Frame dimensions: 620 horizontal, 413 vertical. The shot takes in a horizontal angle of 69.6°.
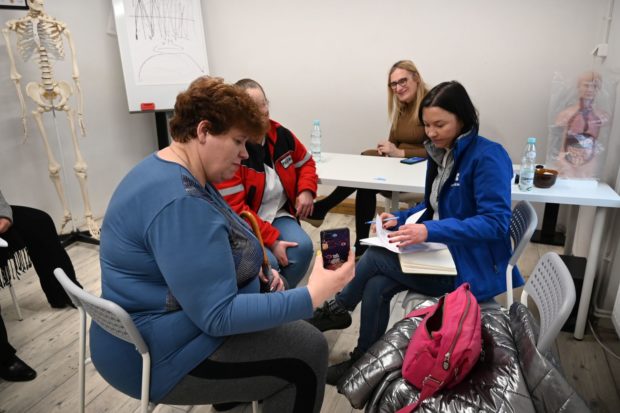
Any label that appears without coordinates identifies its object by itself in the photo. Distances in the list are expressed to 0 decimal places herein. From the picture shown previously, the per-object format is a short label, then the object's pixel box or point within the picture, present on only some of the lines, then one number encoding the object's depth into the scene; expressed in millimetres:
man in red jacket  1952
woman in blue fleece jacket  1516
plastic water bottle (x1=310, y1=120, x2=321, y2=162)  2798
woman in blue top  977
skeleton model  2725
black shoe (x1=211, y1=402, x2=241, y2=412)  1692
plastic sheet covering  2160
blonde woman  2902
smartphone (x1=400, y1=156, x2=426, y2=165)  2672
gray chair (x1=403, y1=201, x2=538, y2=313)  1574
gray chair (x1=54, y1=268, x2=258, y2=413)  1000
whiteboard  3441
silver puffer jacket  1010
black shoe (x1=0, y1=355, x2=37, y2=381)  1915
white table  2002
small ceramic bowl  2109
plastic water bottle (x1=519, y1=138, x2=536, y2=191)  2088
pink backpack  1077
